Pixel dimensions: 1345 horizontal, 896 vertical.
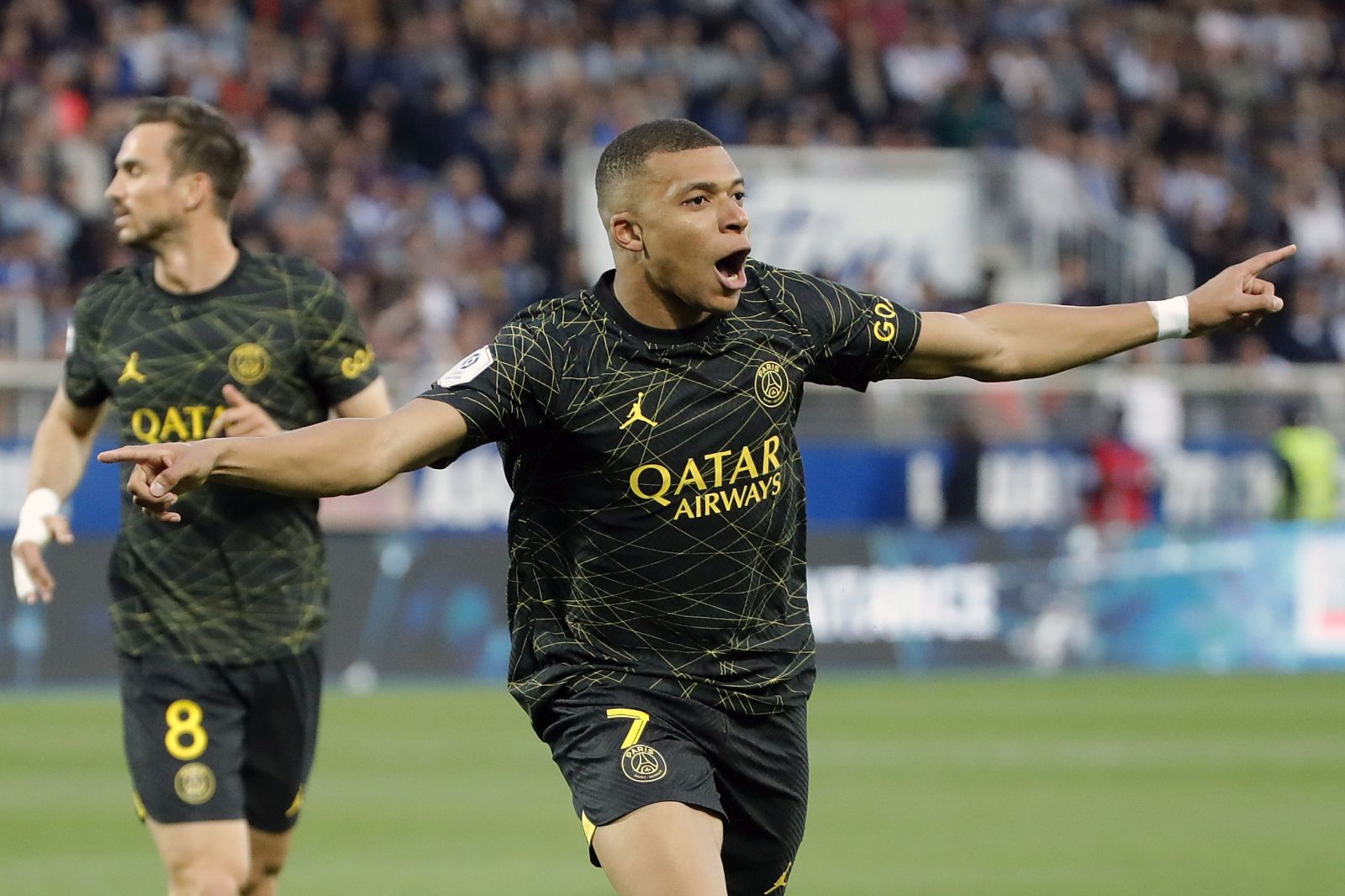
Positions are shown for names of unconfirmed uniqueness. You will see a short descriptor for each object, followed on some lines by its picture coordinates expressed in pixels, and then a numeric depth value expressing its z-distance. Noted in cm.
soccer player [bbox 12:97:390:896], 1291
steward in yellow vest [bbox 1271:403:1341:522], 4059
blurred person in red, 4109
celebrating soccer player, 1031
